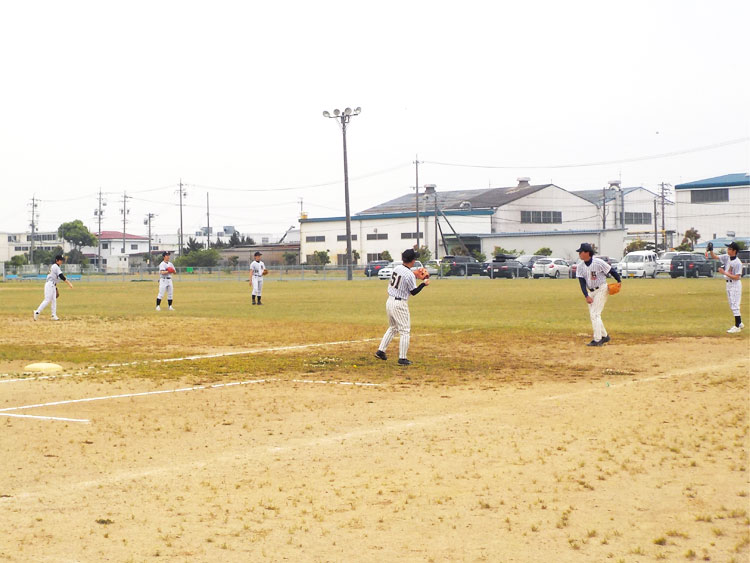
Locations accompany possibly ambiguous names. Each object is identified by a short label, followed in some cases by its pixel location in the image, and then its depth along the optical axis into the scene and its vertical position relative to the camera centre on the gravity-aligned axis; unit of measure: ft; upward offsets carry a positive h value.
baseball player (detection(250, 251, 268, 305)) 114.83 -1.82
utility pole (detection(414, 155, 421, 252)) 307.99 +27.58
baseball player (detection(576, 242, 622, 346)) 60.13 -1.57
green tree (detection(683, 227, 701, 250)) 327.88 +7.14
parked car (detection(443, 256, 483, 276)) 237.66 -2.74
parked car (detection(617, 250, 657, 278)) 211.82 -2.10
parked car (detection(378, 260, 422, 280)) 222.28 -3.34
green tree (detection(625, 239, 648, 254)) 334.11 +3.81
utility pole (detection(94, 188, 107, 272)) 436.11 +23.84
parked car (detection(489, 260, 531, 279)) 226.58 -3.17
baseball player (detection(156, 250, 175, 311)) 102.83 -2.28
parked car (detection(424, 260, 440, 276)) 239.09 -2.43
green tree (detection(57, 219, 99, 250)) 431.43 +13.74
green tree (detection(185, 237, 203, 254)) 417.28 +6.70
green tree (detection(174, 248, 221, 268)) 339.98 +0.16
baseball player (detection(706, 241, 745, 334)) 67.00 -1.65
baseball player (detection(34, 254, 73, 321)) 90.27 -2.47
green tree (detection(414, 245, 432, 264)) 298.27 +1.38
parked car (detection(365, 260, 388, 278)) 250.37 -2.59
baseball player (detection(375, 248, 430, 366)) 50.34 -1.83
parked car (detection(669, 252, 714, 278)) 208.85 -2.59
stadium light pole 224.27 +31.23
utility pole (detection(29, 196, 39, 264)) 378.85 +15.91
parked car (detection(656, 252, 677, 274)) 217.36 -1.73
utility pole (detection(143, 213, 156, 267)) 462.68 +22.14
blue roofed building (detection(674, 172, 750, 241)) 330.13 +18.26
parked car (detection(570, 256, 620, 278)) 205.42 -2.81
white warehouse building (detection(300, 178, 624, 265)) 318.04 +12.67
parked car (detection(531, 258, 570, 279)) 219.82 -2.75
